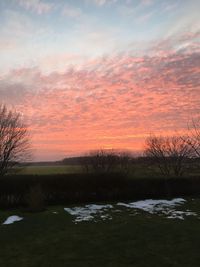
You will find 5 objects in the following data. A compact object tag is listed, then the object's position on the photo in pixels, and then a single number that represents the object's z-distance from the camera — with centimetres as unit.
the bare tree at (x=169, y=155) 2160
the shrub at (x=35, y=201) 1051
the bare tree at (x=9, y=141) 1733
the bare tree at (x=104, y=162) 2642
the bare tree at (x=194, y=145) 1713
